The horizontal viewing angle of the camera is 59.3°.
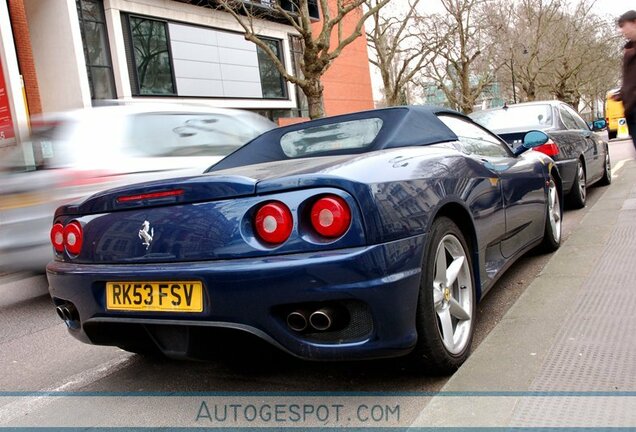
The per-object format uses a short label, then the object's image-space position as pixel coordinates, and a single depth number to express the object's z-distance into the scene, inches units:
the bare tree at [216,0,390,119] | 572.7
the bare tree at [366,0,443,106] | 898.1
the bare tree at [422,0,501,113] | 983.0
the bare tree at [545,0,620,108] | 1378.0
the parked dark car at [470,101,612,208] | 257.3
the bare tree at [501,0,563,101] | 1217.4
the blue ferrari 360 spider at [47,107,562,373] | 88.6
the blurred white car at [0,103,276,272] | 194.2
